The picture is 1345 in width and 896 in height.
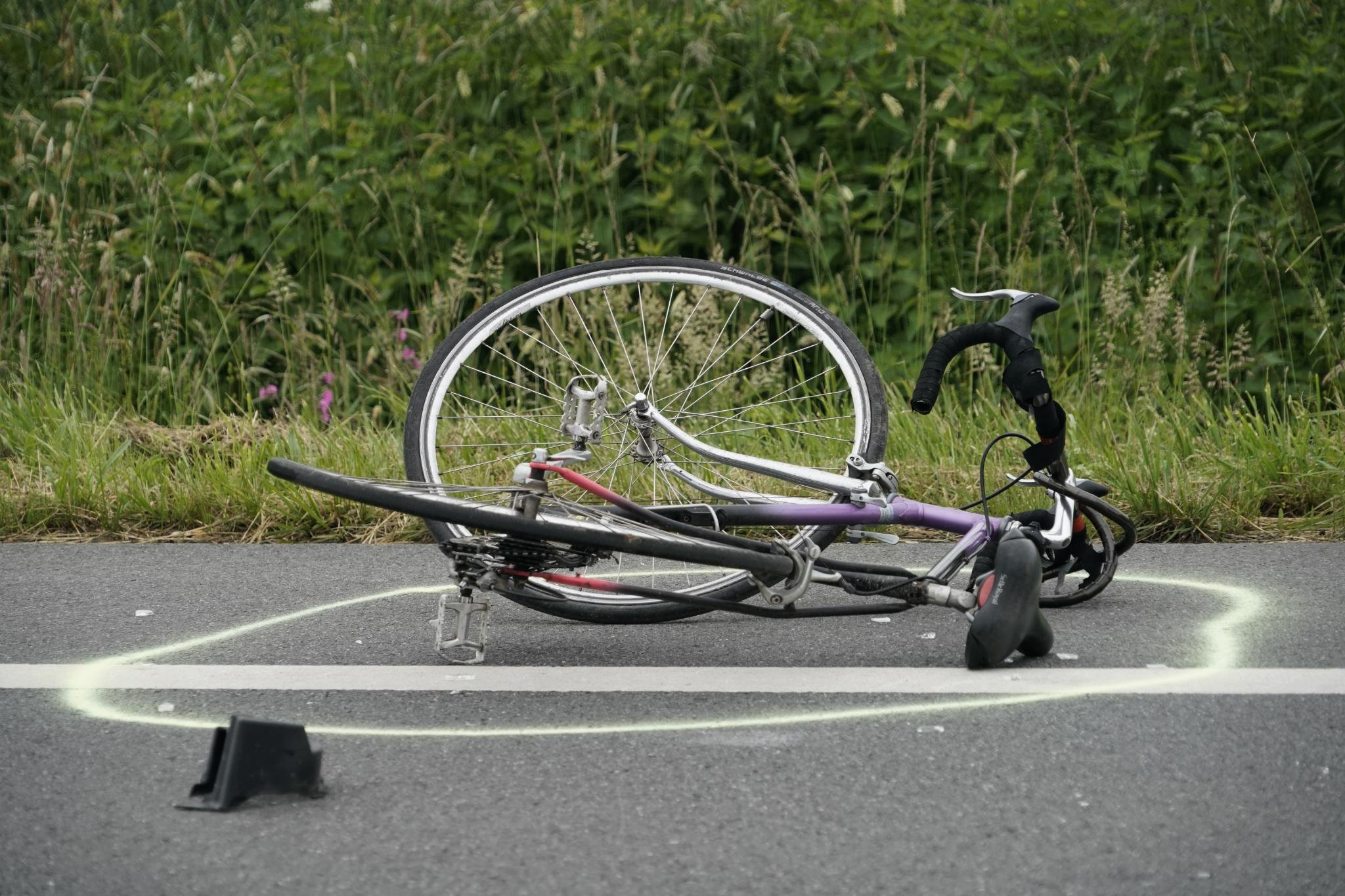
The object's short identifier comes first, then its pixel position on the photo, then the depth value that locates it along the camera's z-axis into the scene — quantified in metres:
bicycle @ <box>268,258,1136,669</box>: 6.09
